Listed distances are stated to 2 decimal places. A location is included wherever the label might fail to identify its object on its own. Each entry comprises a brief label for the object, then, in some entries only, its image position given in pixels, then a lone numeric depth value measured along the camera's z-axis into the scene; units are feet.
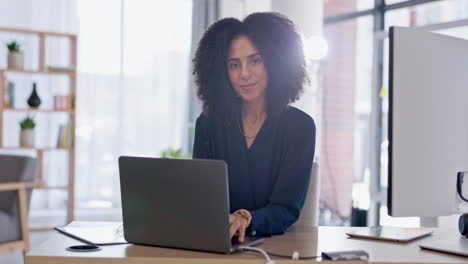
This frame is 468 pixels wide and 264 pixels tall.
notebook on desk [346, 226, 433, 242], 4.94
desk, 4.12
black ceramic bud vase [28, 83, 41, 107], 16.60
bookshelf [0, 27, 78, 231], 16.05
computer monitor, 4.01
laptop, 4.13
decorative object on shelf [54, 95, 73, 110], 16.67
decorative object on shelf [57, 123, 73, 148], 16.74
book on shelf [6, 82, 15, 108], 16.06
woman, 5.92
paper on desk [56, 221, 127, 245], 4.67
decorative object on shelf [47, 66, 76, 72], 16.42
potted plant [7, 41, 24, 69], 16.07
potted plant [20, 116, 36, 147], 16.29
